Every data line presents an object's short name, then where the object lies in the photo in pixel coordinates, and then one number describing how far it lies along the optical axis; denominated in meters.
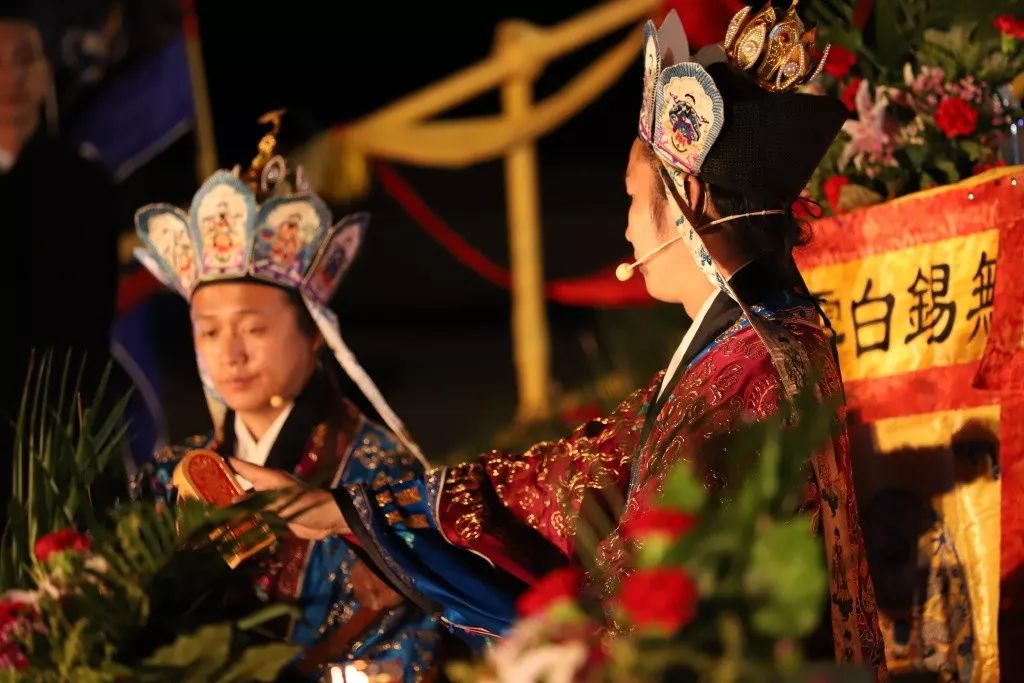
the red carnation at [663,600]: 3.04
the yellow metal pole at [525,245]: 11.62
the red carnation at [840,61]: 5.85
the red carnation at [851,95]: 5.89
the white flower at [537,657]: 3.11
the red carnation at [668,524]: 3.17
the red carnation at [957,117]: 5.50
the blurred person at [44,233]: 8.52
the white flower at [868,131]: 5.79
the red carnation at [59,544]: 4.20
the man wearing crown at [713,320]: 4.38
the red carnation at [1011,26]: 5.39
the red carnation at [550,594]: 3.23
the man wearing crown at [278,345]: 6.28
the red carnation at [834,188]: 5.88
